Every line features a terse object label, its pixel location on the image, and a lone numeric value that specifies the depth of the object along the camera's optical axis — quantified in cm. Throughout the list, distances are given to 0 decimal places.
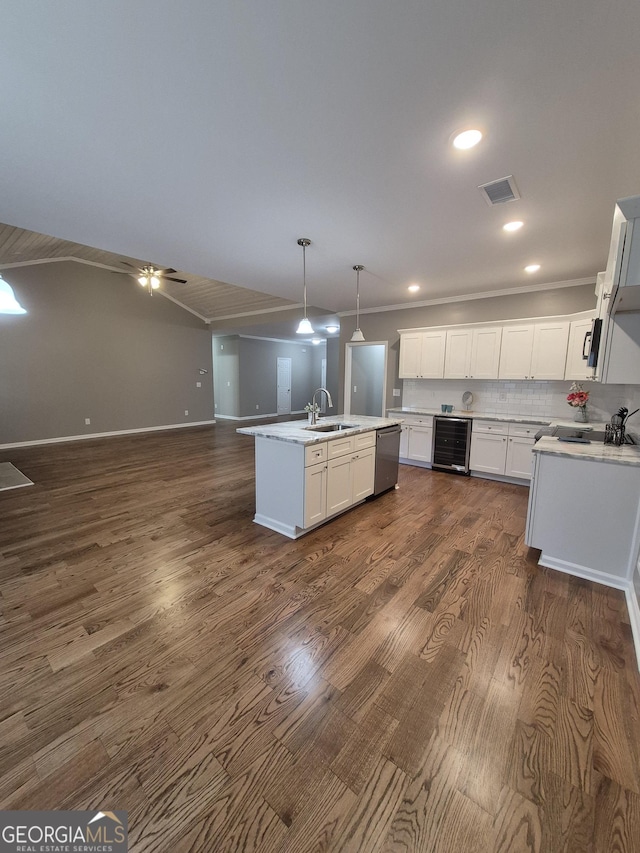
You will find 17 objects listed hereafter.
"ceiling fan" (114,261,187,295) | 577
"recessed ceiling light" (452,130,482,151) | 180
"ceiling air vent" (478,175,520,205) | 221
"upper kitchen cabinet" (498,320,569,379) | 421
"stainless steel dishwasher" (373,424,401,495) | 384
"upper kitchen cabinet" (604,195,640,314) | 186
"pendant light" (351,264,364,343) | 393
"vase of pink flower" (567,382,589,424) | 413
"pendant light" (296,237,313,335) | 352
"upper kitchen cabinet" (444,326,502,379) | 473
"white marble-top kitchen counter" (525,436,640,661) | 227
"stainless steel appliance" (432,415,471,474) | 487
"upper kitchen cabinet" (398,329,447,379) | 523
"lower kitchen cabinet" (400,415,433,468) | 521
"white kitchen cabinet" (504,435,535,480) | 439
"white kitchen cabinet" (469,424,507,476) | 458
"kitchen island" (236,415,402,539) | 285
